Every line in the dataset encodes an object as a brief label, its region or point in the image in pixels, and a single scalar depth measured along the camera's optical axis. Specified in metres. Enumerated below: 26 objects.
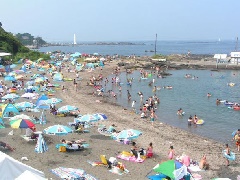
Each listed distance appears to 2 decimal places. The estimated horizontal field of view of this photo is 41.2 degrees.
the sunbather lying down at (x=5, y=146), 15.84
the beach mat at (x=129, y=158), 15.67
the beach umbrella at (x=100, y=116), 18.70
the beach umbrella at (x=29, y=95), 25.08
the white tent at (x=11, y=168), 9.43
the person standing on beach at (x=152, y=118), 24.97
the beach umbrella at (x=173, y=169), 11.56
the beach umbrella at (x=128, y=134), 16.38
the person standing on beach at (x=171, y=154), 16.11
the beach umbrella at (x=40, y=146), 15.94
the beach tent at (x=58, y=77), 40.50
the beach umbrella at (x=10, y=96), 25.06
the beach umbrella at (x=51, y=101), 22.72
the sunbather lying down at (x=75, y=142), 16.55
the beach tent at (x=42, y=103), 22.62
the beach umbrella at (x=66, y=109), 21.64
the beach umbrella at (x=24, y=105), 21.53
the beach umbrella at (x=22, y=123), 16.06
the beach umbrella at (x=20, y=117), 16.72
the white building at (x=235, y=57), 65.52
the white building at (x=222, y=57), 66.56
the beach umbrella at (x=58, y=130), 16.19
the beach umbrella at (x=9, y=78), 35.81
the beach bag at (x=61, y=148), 16.13
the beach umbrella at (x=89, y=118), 18.55
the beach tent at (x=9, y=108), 19.33
